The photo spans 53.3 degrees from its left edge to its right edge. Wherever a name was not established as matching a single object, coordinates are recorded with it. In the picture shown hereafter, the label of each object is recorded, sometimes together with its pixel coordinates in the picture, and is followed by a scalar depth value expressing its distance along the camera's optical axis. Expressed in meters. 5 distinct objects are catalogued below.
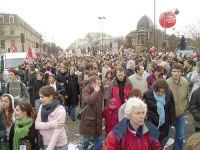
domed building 74.38
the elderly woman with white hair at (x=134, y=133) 2.39
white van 14.22
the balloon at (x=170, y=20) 17.27
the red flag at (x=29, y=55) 15.01
